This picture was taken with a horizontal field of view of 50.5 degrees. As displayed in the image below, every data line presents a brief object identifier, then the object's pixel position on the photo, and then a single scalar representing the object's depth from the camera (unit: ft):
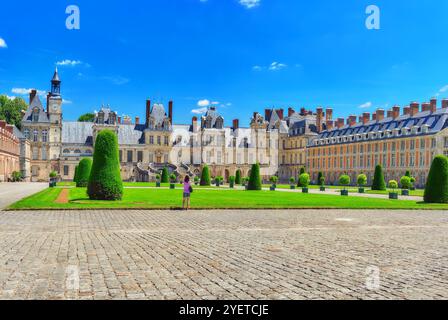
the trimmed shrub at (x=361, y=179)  152.25
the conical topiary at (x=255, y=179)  132.46
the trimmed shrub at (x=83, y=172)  128.07
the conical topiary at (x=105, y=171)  72.23
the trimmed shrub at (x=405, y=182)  138.72
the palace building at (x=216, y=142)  216.54
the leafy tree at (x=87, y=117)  279.08
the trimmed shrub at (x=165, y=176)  184.34
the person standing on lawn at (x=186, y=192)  60.61
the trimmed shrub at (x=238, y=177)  194.59
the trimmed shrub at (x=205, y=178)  164.79
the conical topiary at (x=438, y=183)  82.99
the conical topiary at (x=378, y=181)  134.82
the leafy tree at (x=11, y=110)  267.18
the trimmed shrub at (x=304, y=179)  155.53
